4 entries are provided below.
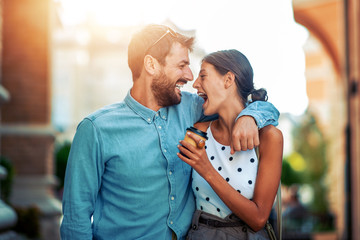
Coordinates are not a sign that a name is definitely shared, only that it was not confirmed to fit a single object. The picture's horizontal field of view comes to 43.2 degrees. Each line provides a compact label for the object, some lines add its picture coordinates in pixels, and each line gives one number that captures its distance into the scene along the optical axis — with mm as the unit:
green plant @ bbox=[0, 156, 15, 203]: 6918
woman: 2342
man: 2498
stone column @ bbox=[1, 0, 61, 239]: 8617
